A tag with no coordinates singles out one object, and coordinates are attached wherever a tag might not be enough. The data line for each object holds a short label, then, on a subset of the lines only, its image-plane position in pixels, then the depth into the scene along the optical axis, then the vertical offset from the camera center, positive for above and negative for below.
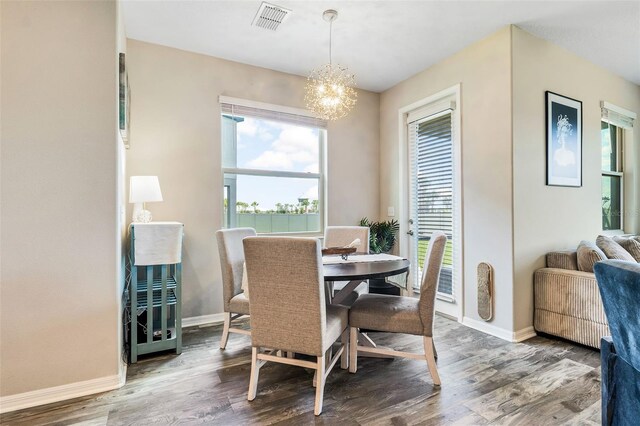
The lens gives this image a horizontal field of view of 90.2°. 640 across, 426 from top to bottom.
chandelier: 2.59 +0.99
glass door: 3.50 +0.21
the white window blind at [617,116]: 3.66 +1.15
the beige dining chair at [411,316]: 2.03 -0.68
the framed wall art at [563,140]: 3.05 +0.70
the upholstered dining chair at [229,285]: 2.51 -0.59
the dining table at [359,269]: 1.92 -0.37
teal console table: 2.39 -0.57
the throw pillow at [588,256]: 2.72 -0.39
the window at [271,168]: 3.51 +0.53
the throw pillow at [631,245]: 3.12 -0.34
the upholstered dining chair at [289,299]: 1.70 -0.48
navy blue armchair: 1.10 -0.51
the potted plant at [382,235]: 3.92 -0.29
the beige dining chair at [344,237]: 3.13 -0.25
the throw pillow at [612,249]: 2.85 -0.35
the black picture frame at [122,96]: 2.17 +0.81
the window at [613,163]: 3.83 +0.60
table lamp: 2.61 +0.17
